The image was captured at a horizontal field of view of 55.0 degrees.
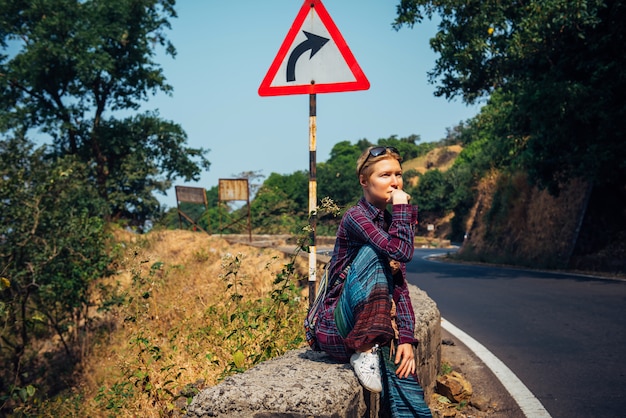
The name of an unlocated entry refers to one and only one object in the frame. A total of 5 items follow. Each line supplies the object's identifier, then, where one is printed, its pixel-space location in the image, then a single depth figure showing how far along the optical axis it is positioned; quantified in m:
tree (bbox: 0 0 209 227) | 22.22
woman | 2.83
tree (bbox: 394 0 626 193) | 13.94
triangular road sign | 4.38
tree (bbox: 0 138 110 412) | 11.91
